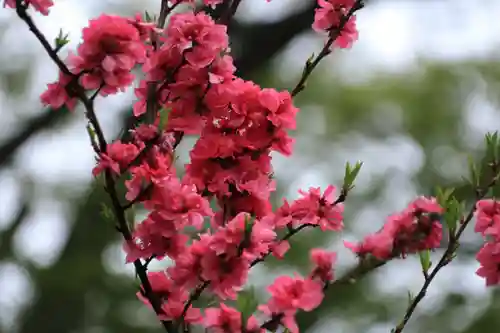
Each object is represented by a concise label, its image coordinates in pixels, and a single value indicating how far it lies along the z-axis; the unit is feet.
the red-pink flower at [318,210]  7.30
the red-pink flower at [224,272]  7.02
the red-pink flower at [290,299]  7.04
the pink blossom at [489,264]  7.39
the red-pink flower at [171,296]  7.18
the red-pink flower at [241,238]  6.97
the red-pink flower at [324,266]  7.57
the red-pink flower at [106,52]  7.04
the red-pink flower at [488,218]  7.36
